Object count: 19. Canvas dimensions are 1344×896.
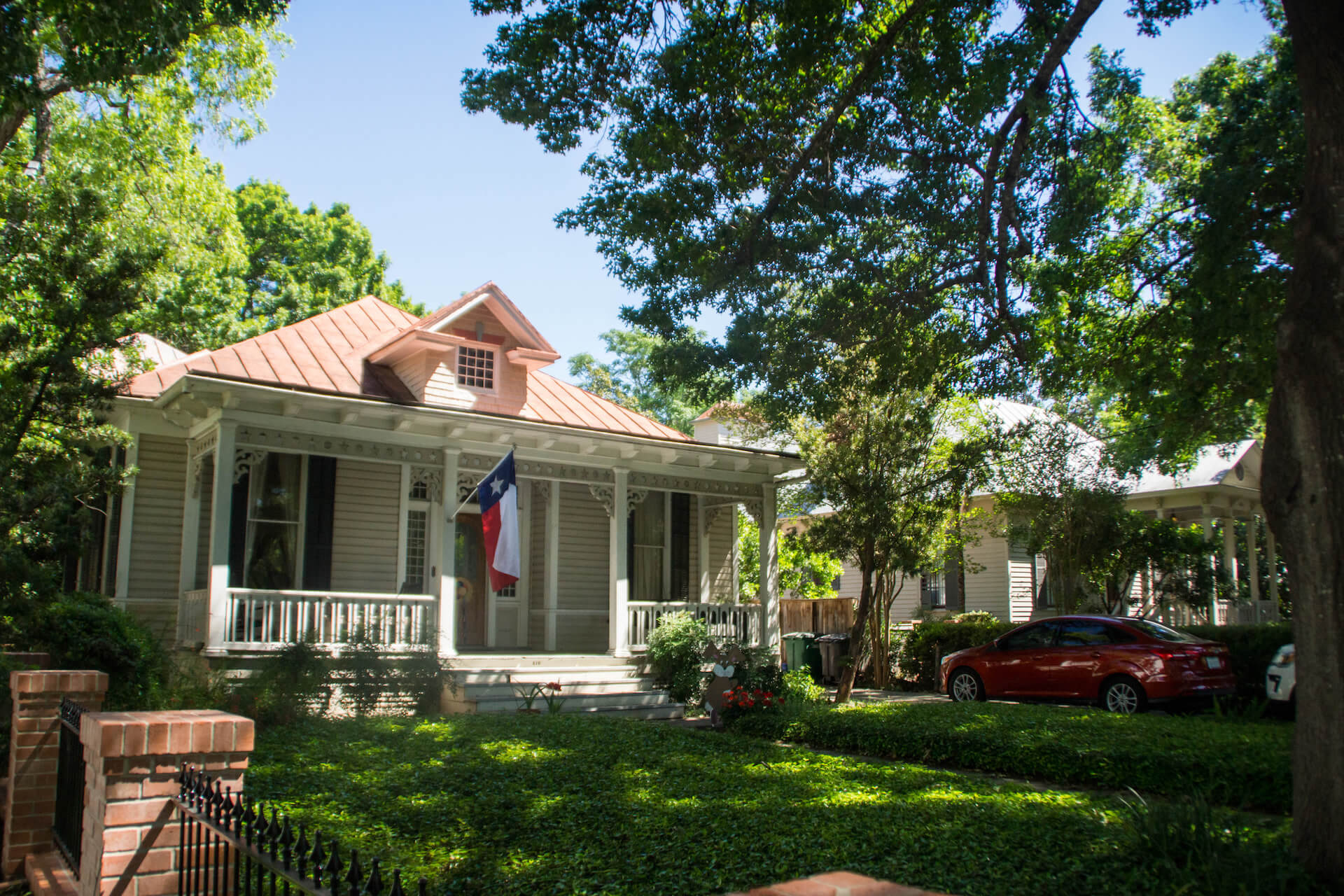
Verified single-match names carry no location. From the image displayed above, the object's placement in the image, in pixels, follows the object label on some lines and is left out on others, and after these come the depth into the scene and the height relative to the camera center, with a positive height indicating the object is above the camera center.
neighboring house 23.45 +0.42
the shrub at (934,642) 19.33 -1.34
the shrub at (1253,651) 15.93 -1.22
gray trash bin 20.81 -1.69
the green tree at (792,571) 33.59 +0.11
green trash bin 20.48 -1.63
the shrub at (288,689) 11.20 -1.36
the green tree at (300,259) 35.22 +11.69
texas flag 13.27 +0.64
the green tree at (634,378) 53.25 +10.65
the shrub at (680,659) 15.34 -1.33
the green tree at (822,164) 10.34 +4.75
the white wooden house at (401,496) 13.30 +1.26
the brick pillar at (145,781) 3.78 -0.82
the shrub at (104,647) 9.64 -0.75
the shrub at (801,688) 14.59 -1.73
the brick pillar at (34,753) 6.01 -1.12
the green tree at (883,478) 15.52 +1.54
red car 13.98 -1.36
